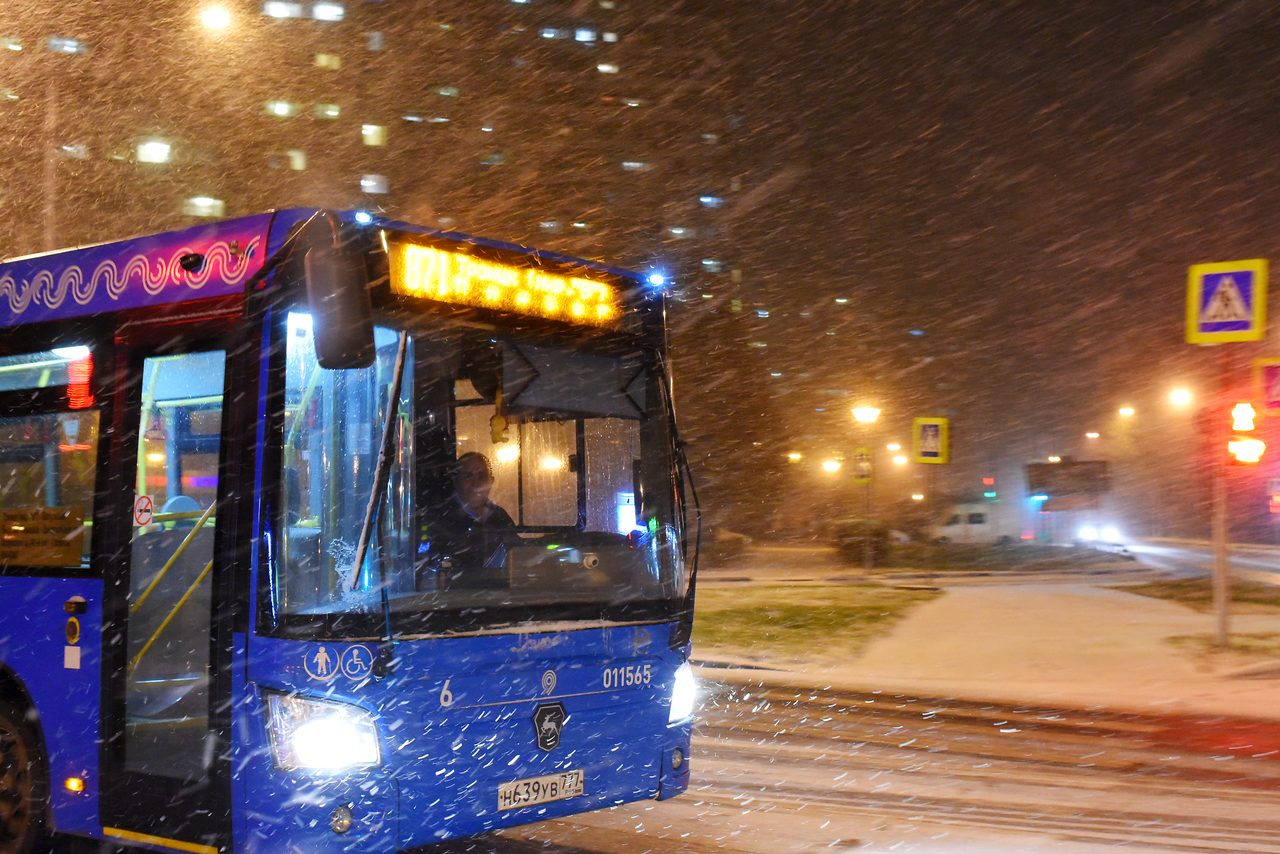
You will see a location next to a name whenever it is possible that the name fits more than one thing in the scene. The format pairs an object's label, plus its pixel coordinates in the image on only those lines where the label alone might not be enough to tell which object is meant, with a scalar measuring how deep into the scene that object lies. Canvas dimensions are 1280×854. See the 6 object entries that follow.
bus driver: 5.23
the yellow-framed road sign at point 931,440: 22.97
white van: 54.50
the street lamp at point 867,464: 25.70
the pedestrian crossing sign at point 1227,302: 12.91
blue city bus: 4.91
